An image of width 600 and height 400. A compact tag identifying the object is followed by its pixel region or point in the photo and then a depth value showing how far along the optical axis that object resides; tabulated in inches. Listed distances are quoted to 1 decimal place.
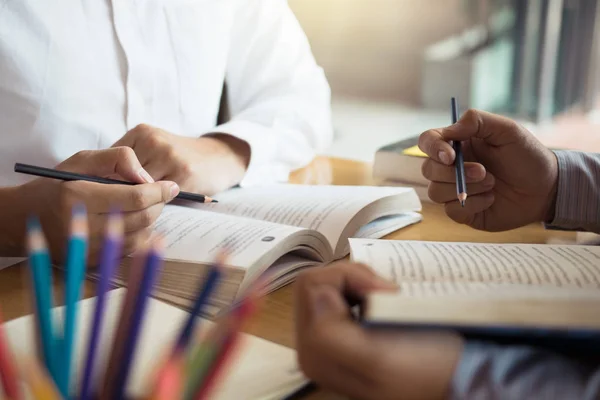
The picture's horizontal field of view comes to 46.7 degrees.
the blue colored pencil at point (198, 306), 14.1
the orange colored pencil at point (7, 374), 14.2
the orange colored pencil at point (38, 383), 12.1
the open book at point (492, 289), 16.6
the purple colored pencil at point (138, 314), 14.3
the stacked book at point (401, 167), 43.4
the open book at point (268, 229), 27.6
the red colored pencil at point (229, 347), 13.6
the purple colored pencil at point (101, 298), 14.6
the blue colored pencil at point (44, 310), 14.5
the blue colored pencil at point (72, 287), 14.7
